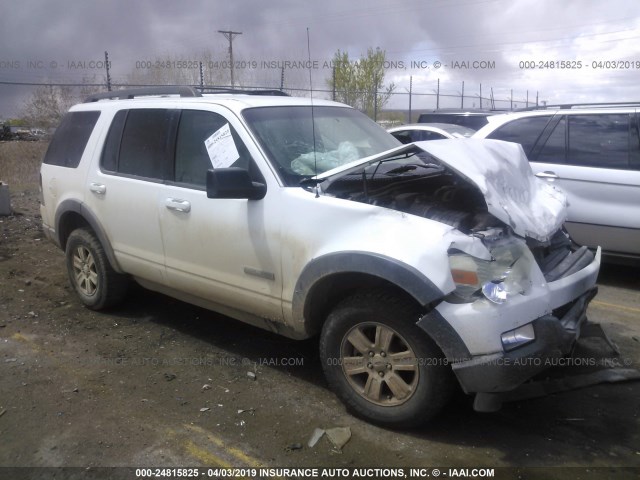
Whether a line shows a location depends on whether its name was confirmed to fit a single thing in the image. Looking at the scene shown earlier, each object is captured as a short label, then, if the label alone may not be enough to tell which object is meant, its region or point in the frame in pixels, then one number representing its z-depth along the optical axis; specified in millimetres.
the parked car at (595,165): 5645
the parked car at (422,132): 8414
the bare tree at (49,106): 13352
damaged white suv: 2920
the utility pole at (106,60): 11242
